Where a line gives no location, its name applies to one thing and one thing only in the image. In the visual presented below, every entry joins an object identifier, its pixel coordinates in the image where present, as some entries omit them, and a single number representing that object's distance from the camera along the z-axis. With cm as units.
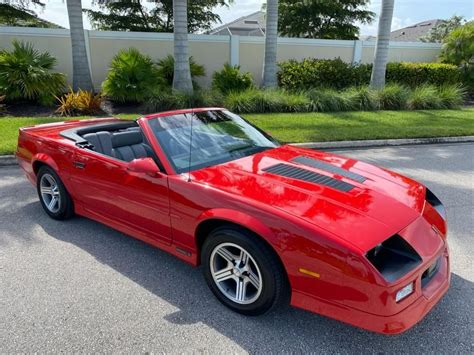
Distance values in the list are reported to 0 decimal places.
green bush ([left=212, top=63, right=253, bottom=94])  1287
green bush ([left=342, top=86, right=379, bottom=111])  1202
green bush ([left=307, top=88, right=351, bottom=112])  1163
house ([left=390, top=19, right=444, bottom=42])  4772
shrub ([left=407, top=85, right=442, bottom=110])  1250
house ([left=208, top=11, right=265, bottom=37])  3362
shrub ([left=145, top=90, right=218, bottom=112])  1080
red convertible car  222
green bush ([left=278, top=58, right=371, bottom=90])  1384
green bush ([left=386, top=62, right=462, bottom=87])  1514
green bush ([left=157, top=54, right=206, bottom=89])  1300
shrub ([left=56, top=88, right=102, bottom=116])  1043
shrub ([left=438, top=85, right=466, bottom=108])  1305
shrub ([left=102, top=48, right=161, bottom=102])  1136
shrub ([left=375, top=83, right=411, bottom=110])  1225
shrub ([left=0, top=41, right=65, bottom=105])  1069
